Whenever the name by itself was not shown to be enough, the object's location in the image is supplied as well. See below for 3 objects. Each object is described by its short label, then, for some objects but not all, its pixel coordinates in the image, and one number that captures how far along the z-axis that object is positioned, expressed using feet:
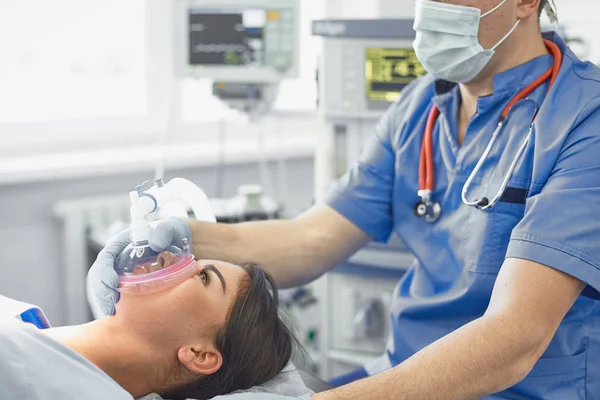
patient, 4.70
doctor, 4.61
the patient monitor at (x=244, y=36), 8.96
